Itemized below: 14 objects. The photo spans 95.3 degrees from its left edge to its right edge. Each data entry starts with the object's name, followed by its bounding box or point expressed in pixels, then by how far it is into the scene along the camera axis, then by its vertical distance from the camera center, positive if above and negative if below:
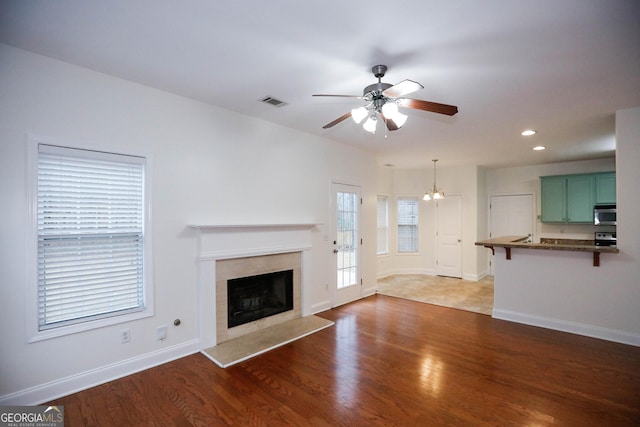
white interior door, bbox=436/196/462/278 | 7.16 -0.49
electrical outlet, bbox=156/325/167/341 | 3.00 -1.19
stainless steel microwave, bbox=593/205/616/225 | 5.56 +0.02
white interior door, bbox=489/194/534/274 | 6.90 +0.04
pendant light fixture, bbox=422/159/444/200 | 6.44 +0.49
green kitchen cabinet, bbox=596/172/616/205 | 5.64 +0.55
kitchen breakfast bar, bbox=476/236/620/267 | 3.59 -0.41
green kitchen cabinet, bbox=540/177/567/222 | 6.17 +0.37
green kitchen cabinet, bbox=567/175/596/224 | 5.86 +0.38
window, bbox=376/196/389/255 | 7.35 -0.17
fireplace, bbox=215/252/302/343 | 3.49 -1.00
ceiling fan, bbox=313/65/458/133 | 2.14 +0.91
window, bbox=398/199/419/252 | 7.75 -0.19
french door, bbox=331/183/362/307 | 4.93 -0.46
